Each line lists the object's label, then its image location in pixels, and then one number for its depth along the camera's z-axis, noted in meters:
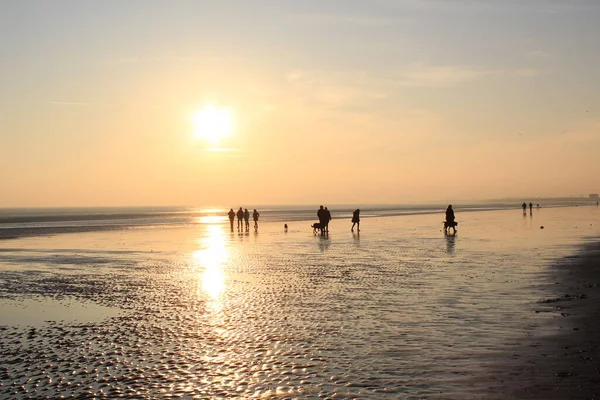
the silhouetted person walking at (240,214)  57.22
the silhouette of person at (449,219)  42.94
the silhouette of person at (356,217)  47.74
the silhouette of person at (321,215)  44.92
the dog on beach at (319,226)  45.12
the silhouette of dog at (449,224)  42.75
